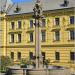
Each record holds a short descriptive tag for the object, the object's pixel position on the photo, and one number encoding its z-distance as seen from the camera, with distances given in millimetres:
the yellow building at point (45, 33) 55156
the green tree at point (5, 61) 47131
